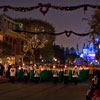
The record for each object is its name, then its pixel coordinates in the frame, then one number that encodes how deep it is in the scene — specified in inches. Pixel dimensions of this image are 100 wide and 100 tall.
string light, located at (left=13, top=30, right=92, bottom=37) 868.0
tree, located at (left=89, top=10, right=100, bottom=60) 1051.3
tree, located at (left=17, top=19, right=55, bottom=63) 2205.1
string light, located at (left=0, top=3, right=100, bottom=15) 597.3
